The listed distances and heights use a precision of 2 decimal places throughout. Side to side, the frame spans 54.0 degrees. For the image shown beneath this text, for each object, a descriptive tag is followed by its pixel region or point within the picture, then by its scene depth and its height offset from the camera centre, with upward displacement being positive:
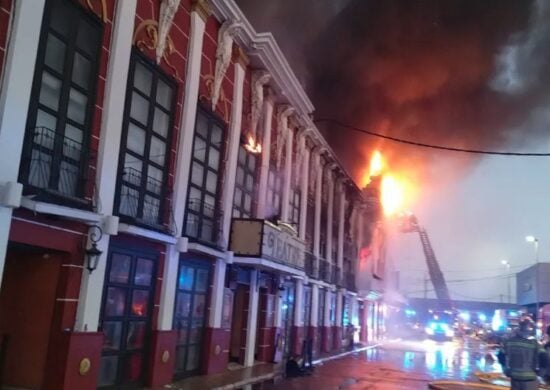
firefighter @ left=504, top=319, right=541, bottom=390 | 8.43 -0.65
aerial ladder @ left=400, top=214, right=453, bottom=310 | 54.62 +4.36
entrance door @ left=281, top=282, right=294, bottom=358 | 20.53 -0.54
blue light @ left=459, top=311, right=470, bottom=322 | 89.26 -0.15
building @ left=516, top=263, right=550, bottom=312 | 44.78 +3.06
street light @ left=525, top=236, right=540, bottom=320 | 34.74 +2.73
